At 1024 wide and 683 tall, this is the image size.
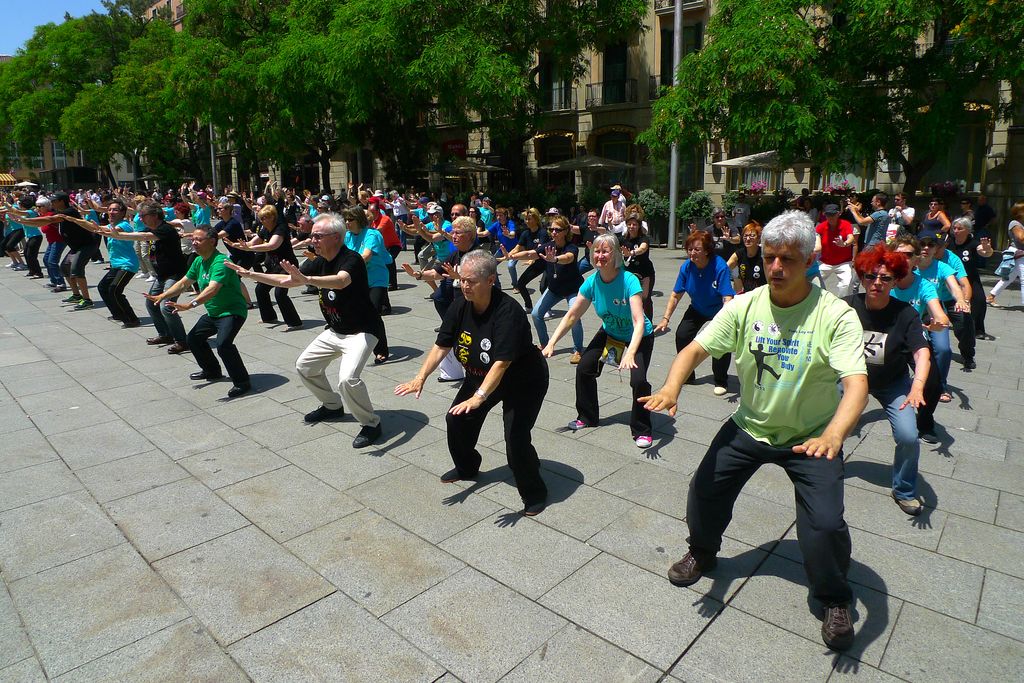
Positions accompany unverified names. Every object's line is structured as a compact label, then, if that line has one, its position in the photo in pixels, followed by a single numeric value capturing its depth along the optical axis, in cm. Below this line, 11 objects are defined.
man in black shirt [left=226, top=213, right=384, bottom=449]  575
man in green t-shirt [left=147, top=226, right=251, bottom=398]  714
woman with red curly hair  425
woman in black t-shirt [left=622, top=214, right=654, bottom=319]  886
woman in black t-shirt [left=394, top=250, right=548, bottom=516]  432
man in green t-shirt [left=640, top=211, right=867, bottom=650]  306
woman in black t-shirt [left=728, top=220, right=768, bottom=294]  772
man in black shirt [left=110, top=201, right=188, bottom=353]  888
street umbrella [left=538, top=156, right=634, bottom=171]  2628
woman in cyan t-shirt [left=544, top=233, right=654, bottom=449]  552
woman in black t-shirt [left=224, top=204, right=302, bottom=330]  973
